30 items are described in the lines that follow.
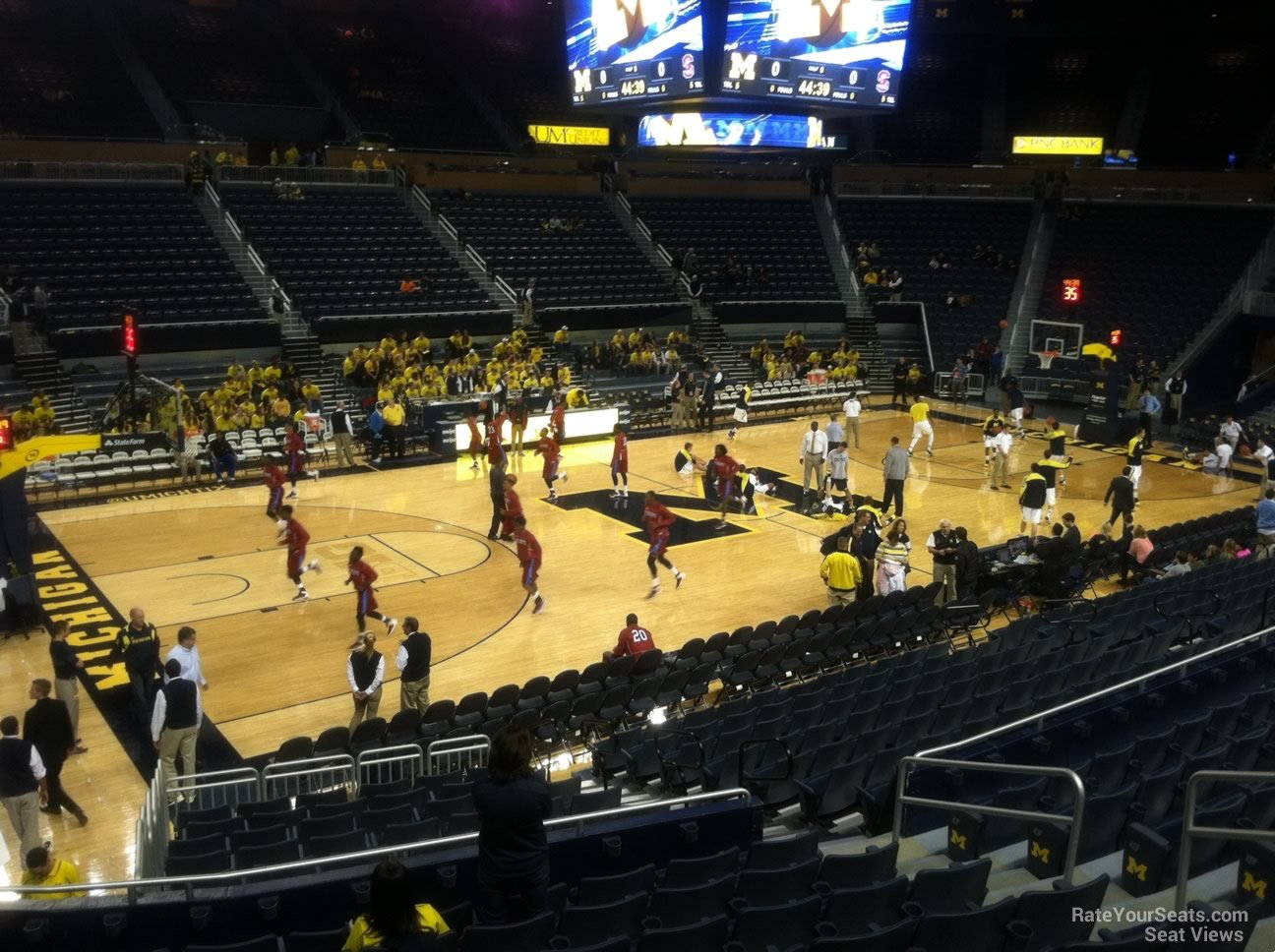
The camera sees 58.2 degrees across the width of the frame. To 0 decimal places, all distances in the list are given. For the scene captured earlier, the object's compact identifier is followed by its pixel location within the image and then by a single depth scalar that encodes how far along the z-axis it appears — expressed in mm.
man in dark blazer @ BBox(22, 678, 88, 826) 10047
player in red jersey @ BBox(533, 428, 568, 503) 21500
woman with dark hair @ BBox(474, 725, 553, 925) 5238
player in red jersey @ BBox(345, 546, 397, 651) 13781
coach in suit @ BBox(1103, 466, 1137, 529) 19094
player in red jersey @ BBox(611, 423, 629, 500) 20672
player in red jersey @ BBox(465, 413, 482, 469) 22700
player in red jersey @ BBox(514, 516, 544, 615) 15516
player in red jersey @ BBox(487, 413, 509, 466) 19547
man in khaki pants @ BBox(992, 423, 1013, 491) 22891
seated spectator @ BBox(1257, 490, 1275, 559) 17453
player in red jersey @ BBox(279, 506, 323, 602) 15492
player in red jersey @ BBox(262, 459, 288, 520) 19172
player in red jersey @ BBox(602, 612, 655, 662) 12823
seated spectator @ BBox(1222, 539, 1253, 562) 16328
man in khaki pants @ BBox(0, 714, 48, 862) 9109
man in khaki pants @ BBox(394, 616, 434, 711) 11790
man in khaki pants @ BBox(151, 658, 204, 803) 10453
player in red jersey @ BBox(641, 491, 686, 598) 16312
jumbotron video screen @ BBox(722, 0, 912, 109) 26547
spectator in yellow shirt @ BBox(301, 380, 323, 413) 27016
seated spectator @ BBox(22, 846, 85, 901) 7078
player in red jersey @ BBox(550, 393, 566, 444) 23727
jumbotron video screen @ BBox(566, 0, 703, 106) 26469
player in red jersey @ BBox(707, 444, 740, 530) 20656
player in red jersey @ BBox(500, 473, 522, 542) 16297
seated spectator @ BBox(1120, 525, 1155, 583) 16812
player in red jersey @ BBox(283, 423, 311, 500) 22328
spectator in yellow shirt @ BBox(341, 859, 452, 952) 4418
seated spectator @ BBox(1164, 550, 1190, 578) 15786
